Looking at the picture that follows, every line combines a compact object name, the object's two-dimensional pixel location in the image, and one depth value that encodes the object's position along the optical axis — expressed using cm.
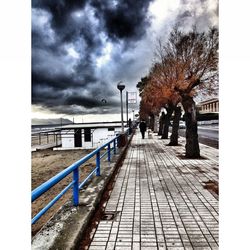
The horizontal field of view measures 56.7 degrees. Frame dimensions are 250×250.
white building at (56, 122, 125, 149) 3186
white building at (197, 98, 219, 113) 6601
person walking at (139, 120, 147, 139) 2230
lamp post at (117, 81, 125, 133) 1356
